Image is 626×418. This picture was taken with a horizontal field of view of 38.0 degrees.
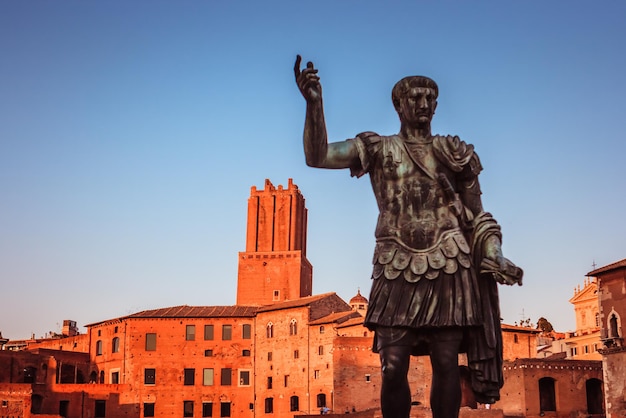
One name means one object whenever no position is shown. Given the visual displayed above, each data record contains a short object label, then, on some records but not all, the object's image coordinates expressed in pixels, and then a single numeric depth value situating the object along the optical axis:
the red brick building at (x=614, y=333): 50.34
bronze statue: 6.28
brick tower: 102.50
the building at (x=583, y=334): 85.00
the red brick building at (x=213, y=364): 71.06
